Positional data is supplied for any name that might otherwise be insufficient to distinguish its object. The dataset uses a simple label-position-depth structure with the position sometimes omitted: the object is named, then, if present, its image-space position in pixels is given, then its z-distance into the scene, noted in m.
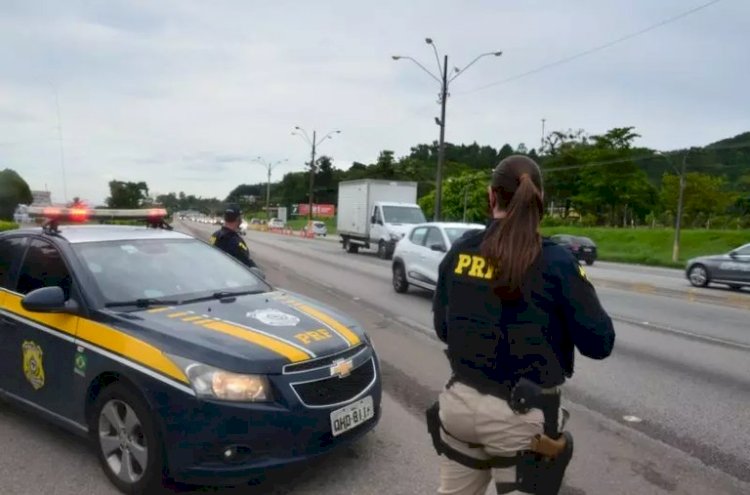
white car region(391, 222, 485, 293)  12.34
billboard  109.96
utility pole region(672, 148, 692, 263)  38.46
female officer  2.10
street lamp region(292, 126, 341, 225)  54.16
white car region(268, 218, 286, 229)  74.97
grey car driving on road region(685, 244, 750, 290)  17.55
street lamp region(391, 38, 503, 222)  30.09
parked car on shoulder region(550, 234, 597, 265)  32.28
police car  3.38
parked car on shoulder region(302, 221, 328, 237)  58.75
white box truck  26.11
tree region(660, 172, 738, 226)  61.38
